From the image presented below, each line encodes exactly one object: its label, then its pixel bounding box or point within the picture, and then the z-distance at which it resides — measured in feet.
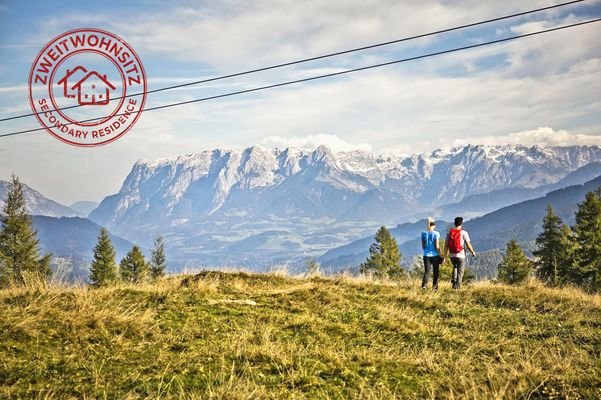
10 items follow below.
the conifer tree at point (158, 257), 217.64
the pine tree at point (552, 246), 153.27
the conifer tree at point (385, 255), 199.00
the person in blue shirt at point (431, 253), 50.34
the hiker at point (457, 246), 51.21
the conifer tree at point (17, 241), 148.15
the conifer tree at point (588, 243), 146.82
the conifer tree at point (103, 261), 178.70
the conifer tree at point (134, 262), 192.29
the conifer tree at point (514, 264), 177.32
